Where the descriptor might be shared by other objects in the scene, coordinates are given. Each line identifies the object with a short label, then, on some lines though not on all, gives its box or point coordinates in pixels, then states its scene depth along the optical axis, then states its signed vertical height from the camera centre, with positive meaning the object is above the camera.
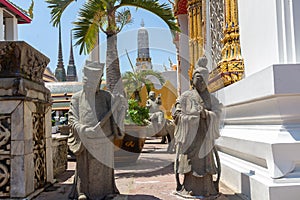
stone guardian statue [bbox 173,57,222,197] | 4.09 -0.26
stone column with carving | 4.09 -0.03
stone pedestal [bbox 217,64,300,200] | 3.34 -0.25
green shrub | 7.70 +0.05
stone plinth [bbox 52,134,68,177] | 5.96 -0.68
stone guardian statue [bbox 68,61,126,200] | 3.89 -0.20
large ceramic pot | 7.14 -0.65
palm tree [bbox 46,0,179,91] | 7.45 +2.30
